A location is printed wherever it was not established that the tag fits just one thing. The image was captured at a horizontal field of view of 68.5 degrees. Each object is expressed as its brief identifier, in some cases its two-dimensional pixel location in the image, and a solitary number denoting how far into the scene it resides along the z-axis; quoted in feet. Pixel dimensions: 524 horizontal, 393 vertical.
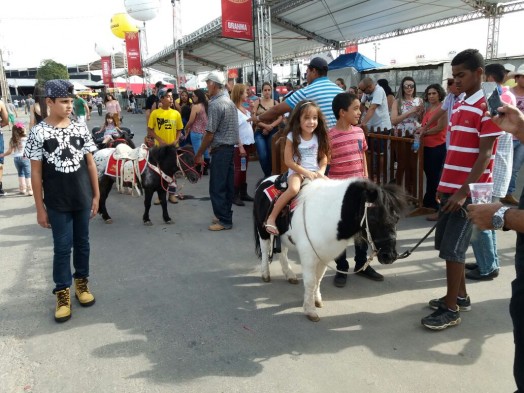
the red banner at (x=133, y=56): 97.45
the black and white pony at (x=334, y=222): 9.24
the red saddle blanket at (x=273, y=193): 12.00
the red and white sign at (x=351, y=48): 74.93
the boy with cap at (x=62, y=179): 10.77
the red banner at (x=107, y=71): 134.82
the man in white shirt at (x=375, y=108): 21.95
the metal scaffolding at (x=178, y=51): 76.24
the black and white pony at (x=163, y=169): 19.51
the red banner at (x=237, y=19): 42.94
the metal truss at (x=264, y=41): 46.21
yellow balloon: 108.99
